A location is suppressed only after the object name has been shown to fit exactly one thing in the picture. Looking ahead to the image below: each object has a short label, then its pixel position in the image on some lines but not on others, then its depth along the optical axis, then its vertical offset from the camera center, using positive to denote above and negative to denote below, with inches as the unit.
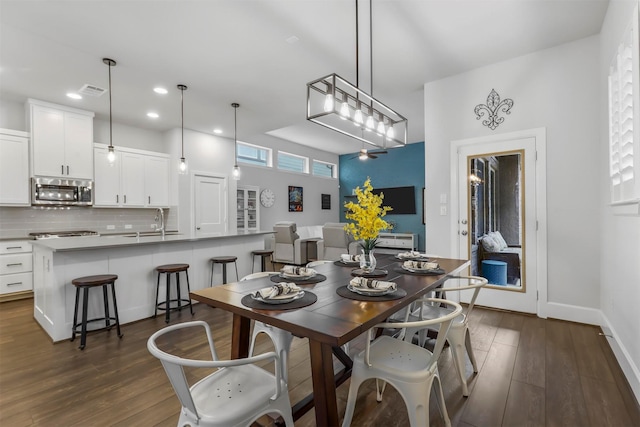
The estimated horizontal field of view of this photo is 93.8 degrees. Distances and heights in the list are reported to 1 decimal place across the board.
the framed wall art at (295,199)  337.1 +15.6
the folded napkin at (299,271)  83.1 -16.6
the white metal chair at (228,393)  42.9 -30.8
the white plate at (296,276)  81.2 -17.3
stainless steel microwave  179.0 +14.8
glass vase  89.0 -15.0
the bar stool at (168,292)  134.6 -37.1
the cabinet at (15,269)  166.6 -30.5
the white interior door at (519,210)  135.3 -0.9
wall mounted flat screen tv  343.6 +14.8
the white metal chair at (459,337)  77.5 -34.0
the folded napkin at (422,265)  91.6 -16.7
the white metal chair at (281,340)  67.0 -30.6
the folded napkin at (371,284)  67.6 -16.7
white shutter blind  71.8 +24.5
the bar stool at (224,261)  158.0 -25.1
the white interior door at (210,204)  245.0 +8.0
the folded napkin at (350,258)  105.9 -16.5
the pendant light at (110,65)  132.5 +68.4
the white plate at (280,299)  60.5 -17.6
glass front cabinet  286.2 +5.0
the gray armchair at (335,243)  246.8 -25.9
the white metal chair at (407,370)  55.6 -30.9
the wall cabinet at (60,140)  176.6 +46.5
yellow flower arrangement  80.4 -0.9
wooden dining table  49.9 -18.8
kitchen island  114.8 -23.4
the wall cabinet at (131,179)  207.6 +26.5
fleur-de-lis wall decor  139.9 +48.6
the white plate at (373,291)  65.4 -17.6
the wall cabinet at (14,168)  168.9 +27.6
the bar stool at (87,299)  109.7 -32.7
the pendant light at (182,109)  162.3 +68.7
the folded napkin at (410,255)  111.8 -16.4
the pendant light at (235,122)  189.5 +67.9
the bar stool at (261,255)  182.7 -25.9
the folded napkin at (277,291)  62.2 -16.7
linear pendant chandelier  83.9 +32.3
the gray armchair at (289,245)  273.9 -29.9
